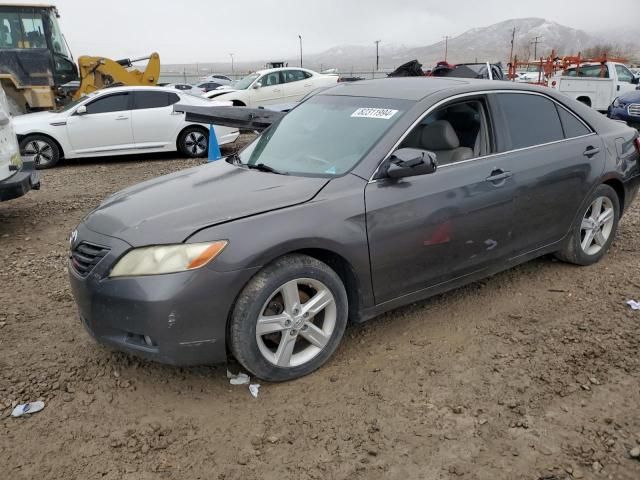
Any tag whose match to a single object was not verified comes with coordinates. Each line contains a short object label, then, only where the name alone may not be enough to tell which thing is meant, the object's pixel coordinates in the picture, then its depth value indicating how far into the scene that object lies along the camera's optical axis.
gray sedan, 2.85
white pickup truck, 17.19
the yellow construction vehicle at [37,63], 12.98
